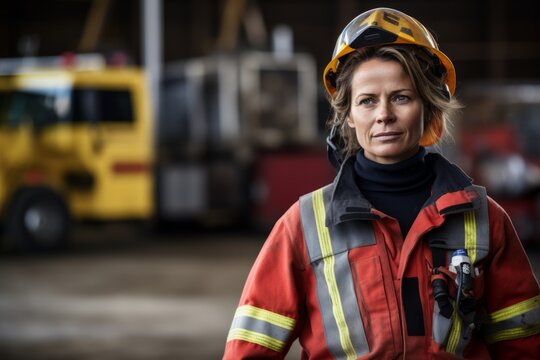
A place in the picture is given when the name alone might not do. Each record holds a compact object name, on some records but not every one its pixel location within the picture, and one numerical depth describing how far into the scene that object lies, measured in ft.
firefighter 7.85
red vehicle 41.55
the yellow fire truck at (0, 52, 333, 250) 46.62
